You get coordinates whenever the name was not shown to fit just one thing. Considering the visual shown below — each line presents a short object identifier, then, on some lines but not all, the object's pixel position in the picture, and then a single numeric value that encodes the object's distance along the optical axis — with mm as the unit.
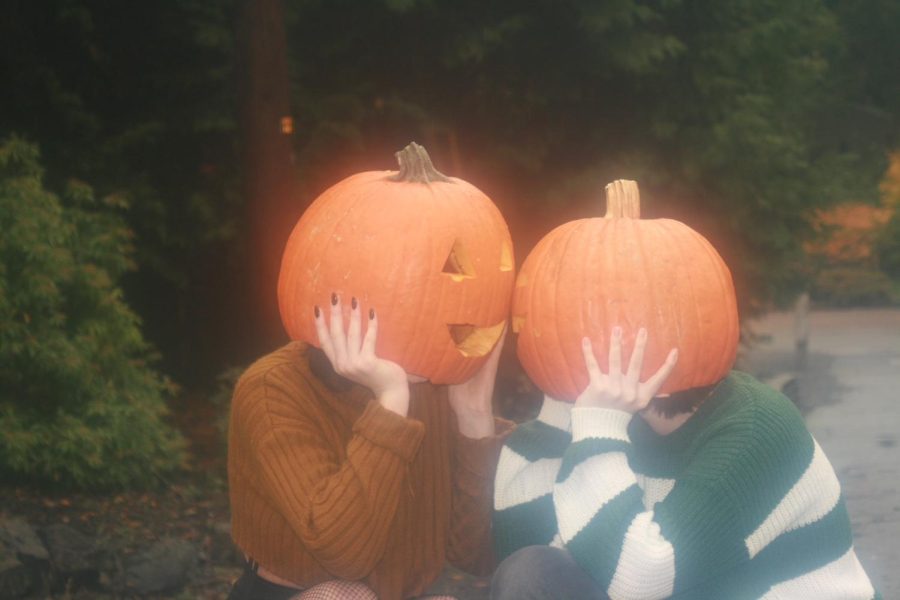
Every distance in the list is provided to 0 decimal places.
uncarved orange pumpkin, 2504
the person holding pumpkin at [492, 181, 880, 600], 2352
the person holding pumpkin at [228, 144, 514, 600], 2516
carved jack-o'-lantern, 2572
